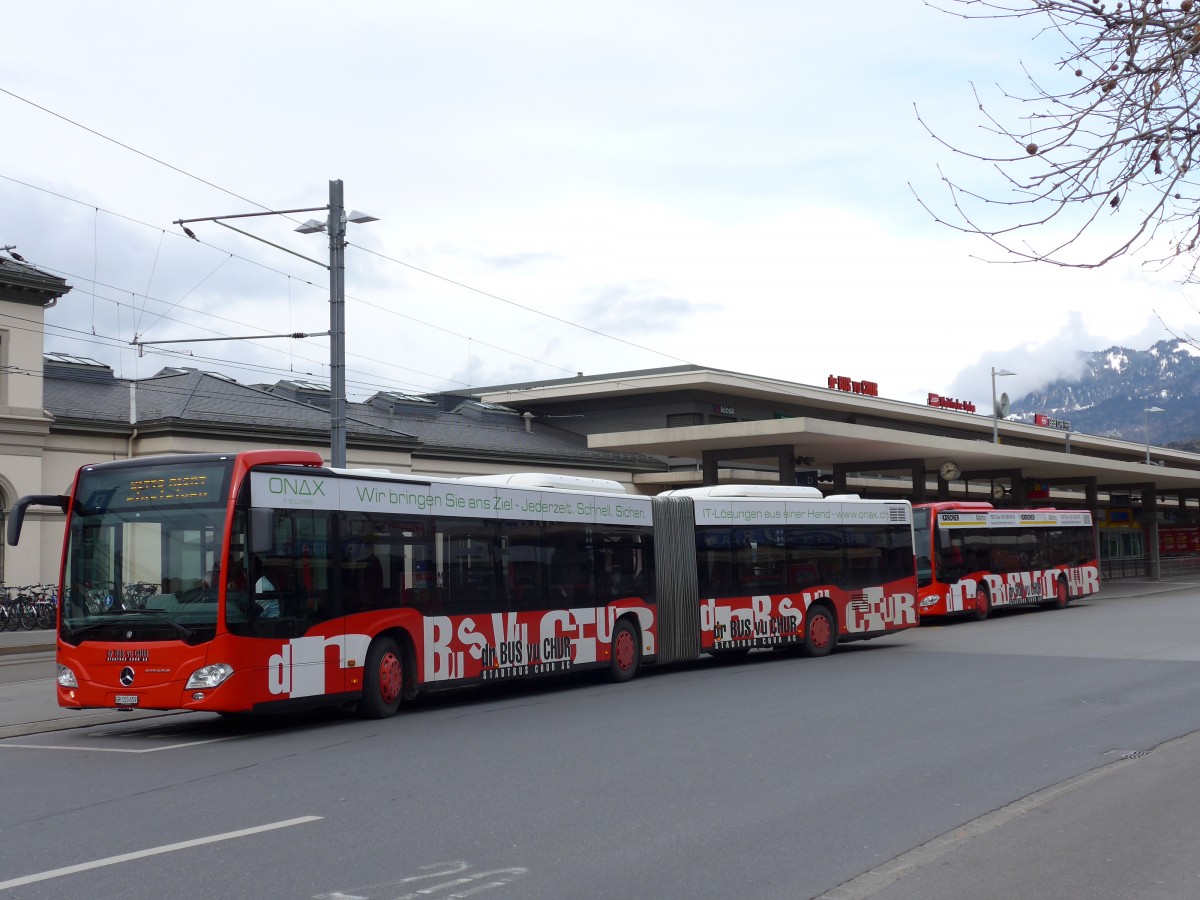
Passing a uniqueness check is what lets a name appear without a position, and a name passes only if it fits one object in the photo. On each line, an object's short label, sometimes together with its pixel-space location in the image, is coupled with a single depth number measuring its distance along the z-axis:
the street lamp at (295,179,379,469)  21.05
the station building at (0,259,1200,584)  34.03
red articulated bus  12.79
